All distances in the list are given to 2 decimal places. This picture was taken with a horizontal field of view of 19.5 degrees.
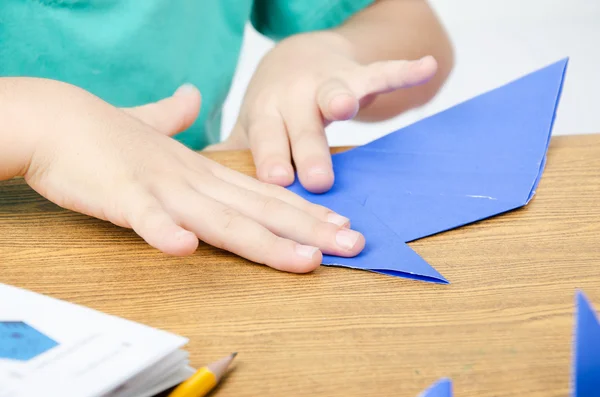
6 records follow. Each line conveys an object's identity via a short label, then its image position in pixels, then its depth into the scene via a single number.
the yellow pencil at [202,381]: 0.54
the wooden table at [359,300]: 0.55
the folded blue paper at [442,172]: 0.62
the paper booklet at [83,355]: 0.53
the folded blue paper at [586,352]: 0.52
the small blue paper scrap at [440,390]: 0.52
